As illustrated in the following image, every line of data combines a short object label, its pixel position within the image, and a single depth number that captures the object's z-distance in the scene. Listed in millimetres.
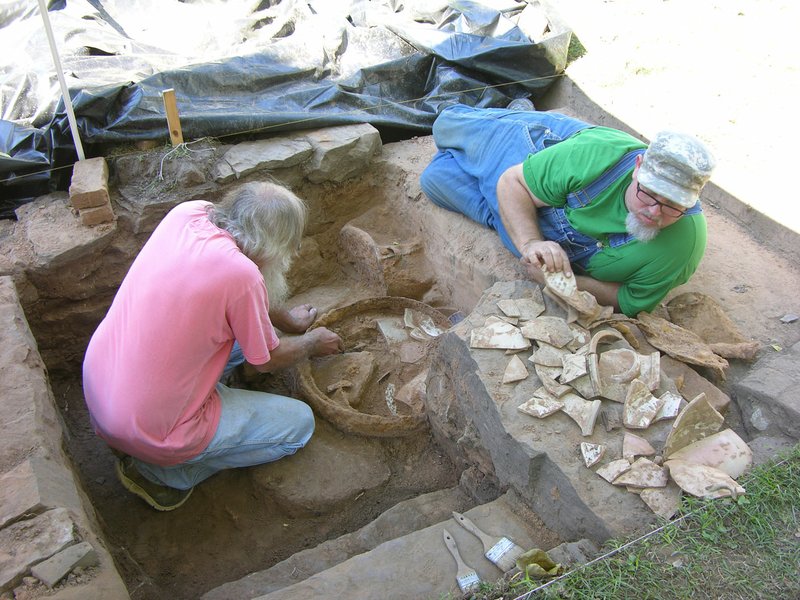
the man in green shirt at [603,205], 2734
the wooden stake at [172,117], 3715
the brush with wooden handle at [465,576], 2102
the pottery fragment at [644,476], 2246
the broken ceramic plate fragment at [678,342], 3102
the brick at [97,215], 3598
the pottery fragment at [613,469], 2262
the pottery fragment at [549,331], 2762
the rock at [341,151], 4184
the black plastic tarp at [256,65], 3939
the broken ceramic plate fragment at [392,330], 3857
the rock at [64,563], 1893
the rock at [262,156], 3936
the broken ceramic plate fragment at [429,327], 3854
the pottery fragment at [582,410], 2422
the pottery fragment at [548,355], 2668
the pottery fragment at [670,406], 2492
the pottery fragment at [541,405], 2471
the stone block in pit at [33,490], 2045
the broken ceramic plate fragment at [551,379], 2545
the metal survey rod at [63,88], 3328
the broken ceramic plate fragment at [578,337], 2770
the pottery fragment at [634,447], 2344
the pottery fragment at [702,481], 2203
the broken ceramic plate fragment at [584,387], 2541
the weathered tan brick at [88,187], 3523
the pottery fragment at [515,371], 2627
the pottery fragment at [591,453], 2309
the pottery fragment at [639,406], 2451
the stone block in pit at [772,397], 2843
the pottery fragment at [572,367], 2574
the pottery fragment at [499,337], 2764
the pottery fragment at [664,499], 2188
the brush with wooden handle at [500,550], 2189
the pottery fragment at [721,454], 2352
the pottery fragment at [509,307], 2930
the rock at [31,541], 1900
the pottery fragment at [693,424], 2352
